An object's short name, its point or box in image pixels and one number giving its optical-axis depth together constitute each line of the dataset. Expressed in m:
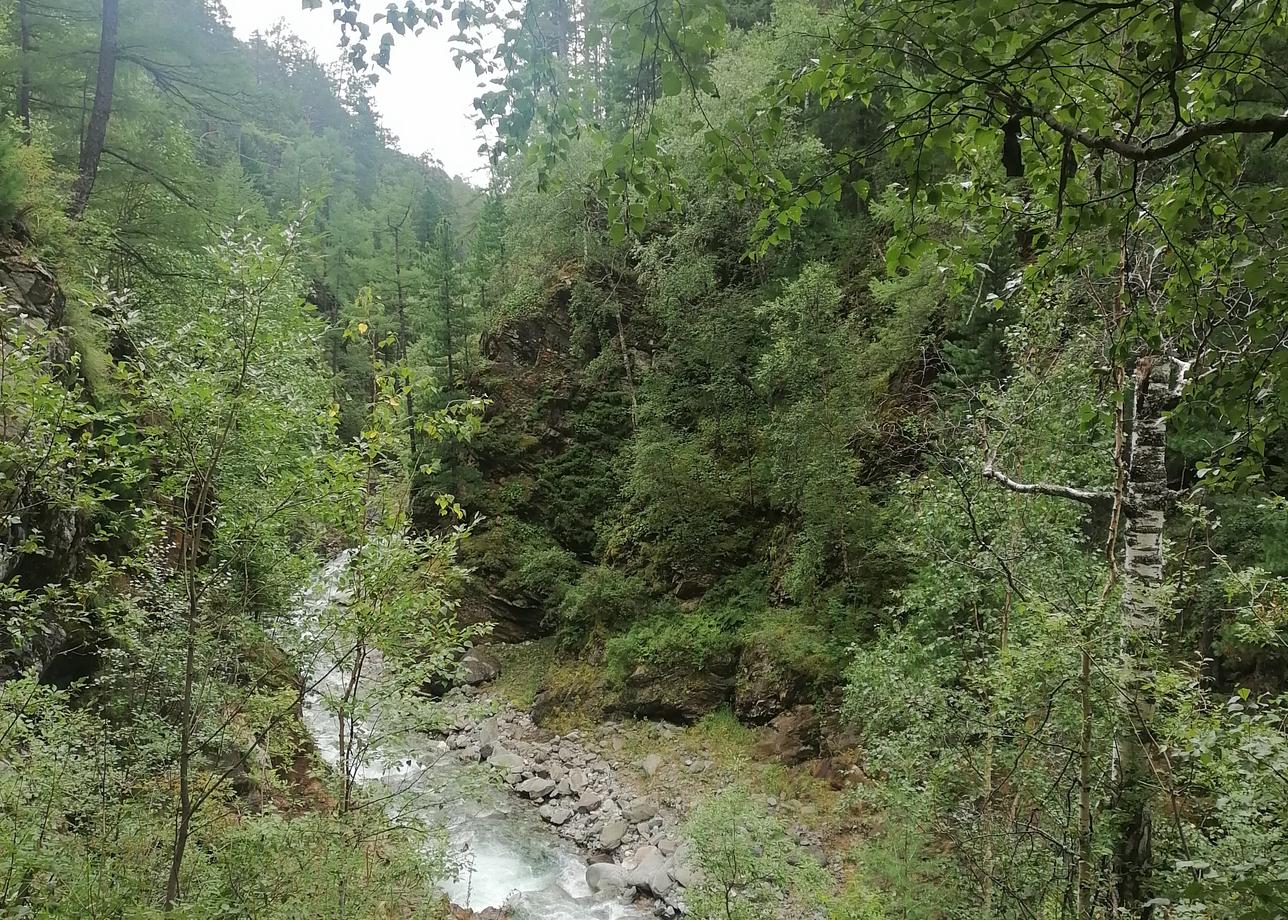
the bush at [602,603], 15.25
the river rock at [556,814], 11.33
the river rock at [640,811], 10.94
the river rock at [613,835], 10.46
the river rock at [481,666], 16.58
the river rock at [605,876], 9.43
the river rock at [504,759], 12.98
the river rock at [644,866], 9.24
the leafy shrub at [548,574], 17.97
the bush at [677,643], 13.29
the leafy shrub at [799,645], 10.97
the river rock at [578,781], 12.09
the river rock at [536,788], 12.20
